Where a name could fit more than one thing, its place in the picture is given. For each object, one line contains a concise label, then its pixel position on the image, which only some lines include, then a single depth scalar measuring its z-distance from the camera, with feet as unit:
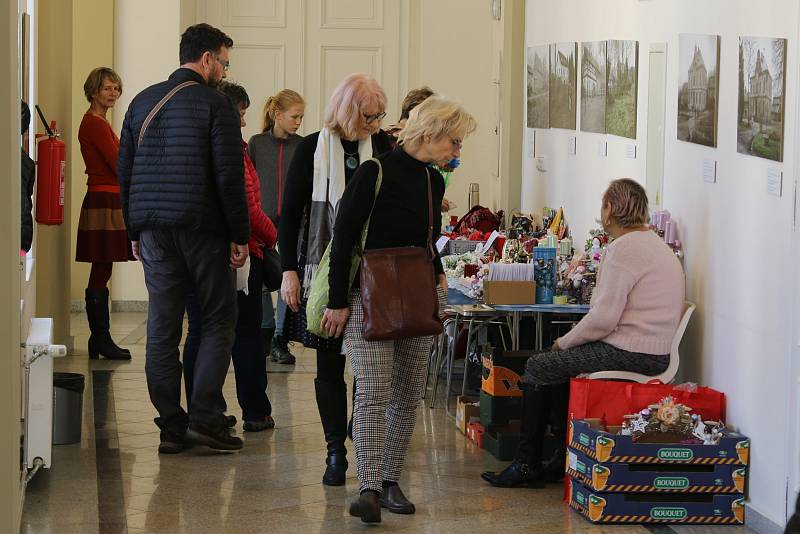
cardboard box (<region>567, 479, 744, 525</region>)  23.97
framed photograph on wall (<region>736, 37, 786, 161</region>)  22.73
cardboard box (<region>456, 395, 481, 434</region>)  31.03
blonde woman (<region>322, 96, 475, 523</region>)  22.57
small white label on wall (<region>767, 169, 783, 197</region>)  22.66
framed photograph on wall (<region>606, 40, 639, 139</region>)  32.67
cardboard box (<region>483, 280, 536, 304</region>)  30.35
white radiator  24.54
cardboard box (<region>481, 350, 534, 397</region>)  29.10
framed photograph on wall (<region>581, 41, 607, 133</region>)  36.32
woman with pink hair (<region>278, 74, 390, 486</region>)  25.13
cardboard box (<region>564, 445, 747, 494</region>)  23.91
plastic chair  25.52
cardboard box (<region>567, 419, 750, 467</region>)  23.88
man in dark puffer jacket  27.04
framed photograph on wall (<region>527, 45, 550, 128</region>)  44.11
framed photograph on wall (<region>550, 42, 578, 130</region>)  40.14
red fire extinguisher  33.19
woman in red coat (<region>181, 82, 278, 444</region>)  29.60
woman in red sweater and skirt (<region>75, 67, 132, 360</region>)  40.50
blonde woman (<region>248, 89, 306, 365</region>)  37.25
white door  56.23
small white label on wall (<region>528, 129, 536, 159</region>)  46.54
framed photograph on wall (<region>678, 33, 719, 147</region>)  26.17
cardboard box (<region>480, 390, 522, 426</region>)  29.10
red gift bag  24.75
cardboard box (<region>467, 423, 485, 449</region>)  29.96
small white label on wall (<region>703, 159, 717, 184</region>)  26.09
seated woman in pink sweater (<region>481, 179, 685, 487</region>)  25.45
